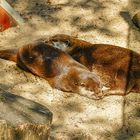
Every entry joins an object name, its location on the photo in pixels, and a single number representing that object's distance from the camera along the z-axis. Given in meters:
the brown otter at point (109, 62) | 4.66
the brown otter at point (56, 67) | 4.58
